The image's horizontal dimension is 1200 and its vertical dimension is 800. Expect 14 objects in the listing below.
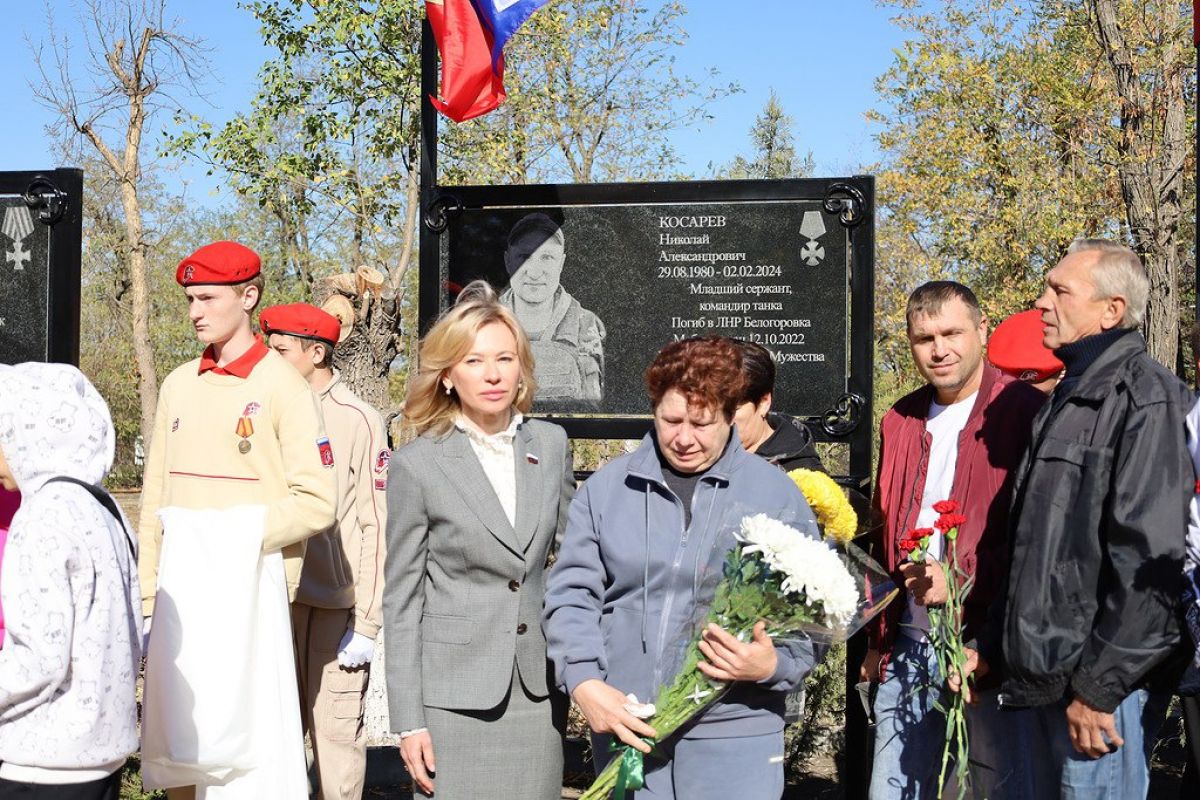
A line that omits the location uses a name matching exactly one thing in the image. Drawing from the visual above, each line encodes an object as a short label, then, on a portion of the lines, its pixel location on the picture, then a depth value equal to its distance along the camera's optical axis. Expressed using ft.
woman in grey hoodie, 10.09
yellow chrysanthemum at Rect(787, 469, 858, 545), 12.46
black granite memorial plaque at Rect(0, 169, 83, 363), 19.17
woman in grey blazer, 11.14
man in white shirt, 13.15
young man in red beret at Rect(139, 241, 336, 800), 13.76
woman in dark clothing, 13.56
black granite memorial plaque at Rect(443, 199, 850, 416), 17.47
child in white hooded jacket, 9.98
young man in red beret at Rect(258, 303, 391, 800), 15.88
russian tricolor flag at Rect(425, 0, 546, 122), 17.62
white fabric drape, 12.09
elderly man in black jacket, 10.71
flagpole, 18.29
